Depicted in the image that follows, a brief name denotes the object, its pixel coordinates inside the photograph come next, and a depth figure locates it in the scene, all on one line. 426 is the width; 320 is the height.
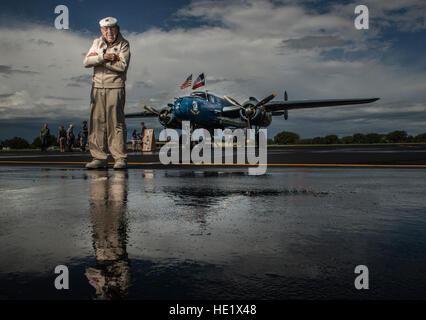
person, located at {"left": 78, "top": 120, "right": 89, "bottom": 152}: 29.30
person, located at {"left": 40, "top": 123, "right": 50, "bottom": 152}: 31.05
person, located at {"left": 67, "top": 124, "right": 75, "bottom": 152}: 31.67
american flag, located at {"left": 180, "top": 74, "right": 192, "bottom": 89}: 29.72
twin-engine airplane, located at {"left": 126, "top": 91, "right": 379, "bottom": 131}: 28.38
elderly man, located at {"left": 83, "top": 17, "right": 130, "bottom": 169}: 8.95
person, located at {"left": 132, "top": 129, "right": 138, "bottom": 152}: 31.82
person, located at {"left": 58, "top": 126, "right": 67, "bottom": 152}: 31.94
